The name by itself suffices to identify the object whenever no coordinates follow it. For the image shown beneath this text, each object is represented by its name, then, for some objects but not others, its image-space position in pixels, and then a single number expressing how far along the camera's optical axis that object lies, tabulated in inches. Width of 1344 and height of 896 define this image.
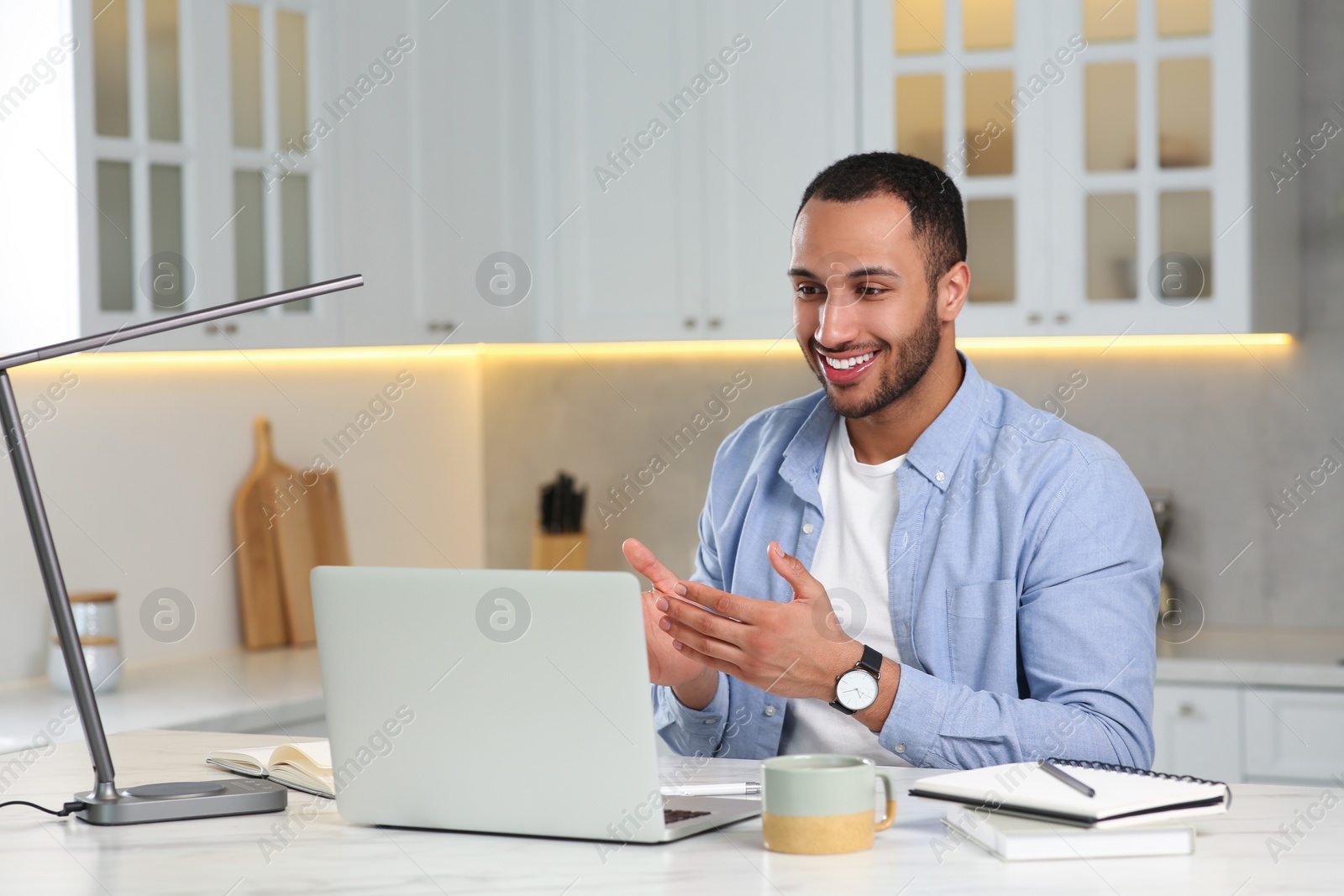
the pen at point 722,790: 125.8
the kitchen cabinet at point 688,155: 223.6
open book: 128.7
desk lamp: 124.7
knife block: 259.1
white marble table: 114.4
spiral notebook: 117.4
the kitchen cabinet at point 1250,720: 194.4
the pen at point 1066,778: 118.7
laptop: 118.0
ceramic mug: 117.2
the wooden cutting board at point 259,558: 225.4
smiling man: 132.9
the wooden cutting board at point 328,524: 235.4
